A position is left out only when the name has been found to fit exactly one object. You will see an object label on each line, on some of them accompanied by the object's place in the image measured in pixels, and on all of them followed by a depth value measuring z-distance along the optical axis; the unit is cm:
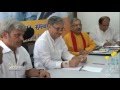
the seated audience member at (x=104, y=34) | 187
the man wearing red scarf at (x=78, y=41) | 194
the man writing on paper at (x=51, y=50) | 182
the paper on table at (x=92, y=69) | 177
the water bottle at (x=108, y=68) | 172
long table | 173
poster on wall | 175
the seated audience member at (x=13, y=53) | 163
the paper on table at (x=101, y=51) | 204
